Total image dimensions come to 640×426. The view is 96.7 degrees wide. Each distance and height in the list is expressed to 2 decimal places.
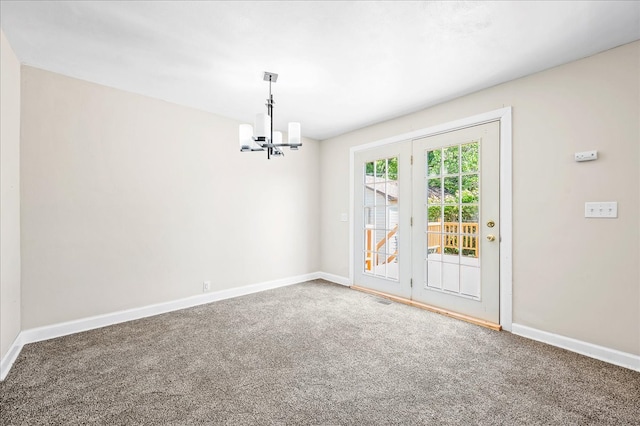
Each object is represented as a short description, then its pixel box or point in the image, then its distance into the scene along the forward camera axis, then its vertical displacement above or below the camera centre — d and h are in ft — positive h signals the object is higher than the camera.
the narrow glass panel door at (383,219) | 12.62 -0.25
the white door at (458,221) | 9.91 -0.32
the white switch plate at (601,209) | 7.48 +0.09
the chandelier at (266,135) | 8.08 +2.36
